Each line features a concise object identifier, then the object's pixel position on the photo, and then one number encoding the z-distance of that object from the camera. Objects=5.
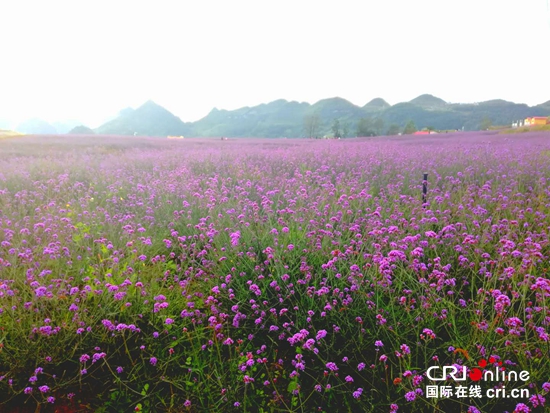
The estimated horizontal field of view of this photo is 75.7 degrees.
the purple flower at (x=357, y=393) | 1.98
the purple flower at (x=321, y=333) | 2.10
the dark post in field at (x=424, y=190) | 4.99
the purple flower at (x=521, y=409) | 1.69
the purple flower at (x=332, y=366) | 2.05
